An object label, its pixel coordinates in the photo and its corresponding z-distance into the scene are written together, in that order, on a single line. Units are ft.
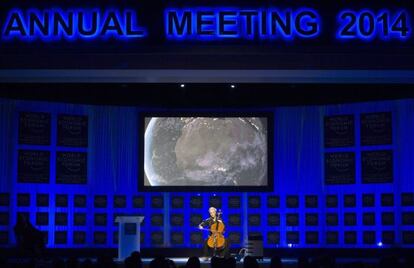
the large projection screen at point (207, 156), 64.13
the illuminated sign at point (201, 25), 52.21
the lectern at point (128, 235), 57.57
